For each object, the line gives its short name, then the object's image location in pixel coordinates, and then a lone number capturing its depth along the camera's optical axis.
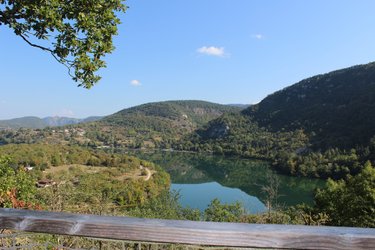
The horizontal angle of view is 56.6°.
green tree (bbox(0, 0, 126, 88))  4.12
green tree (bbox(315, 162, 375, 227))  18.24
